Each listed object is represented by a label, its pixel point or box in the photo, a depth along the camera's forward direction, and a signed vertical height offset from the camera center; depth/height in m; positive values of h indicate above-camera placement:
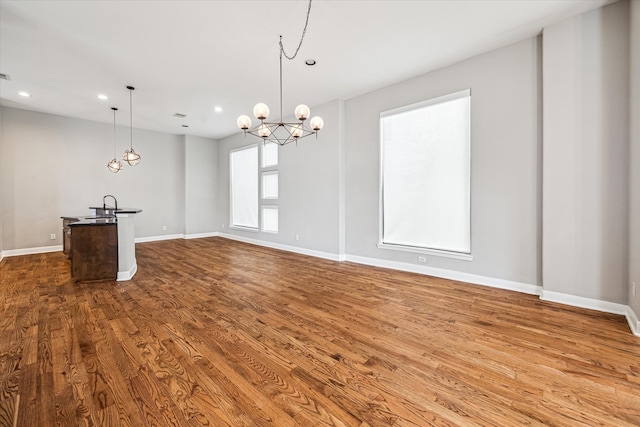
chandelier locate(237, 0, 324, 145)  3.38 +1.23
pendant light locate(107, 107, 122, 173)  6.00 +1.05
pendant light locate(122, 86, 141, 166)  5.73 +1.19
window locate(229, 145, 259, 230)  7.85 +0.76
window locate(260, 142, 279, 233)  7.14 +0.65
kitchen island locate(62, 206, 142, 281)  4.12 -0.55
